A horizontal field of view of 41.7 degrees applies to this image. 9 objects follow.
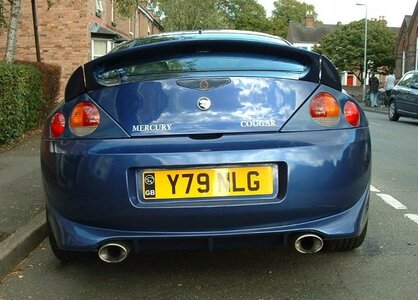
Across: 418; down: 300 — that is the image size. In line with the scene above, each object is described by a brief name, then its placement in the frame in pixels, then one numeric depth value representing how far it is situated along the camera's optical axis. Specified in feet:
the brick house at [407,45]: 130.72
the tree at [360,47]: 158.92
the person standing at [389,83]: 67.26
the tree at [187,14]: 143.95
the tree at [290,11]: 316.91
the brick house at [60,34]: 70.69
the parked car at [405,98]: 53.66
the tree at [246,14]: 277.85
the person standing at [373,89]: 88.64
